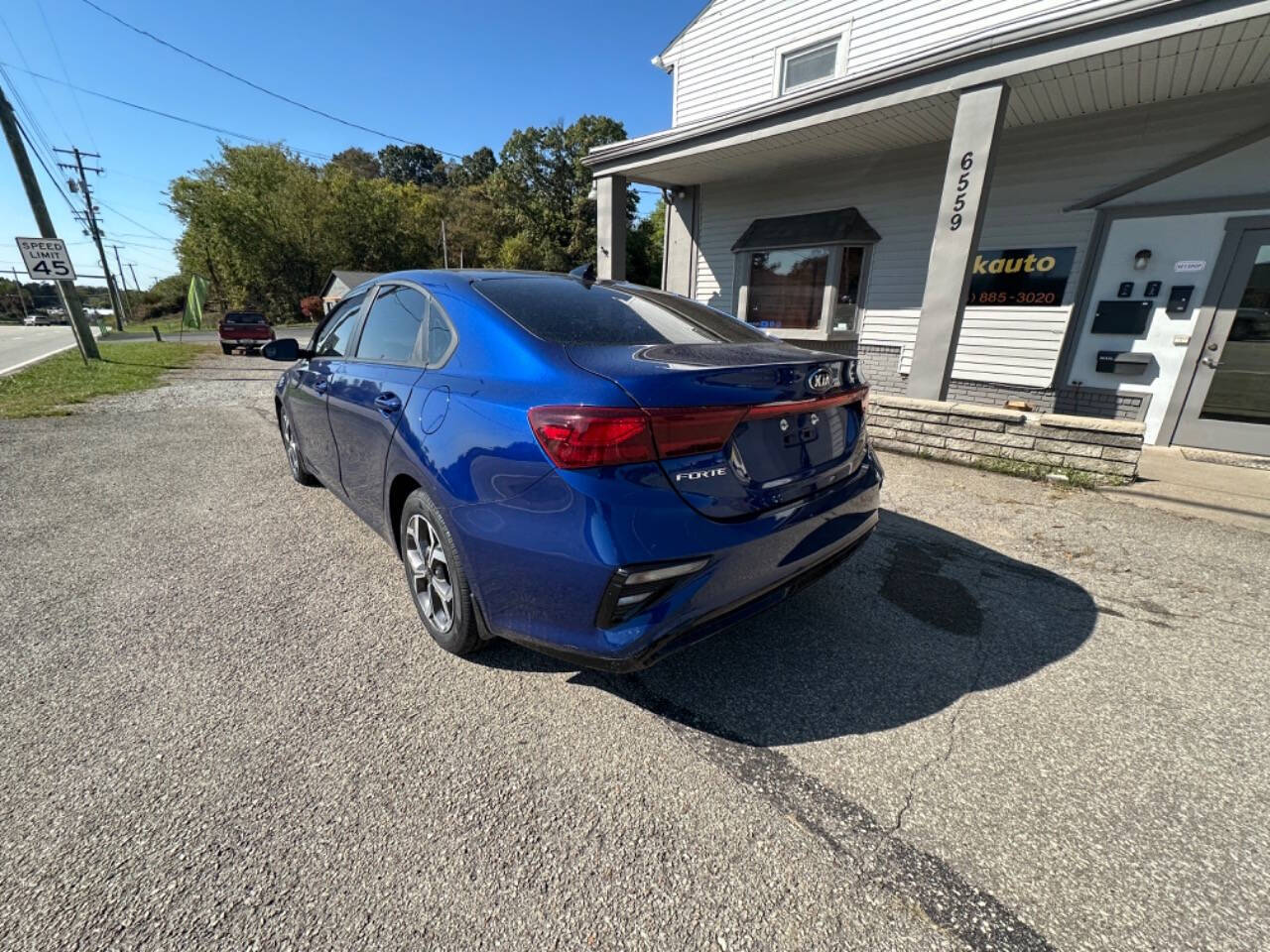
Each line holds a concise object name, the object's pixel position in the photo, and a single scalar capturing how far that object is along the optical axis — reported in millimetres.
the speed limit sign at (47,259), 11297
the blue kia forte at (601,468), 1645
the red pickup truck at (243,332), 19469
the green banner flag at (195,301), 21031
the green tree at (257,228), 46625
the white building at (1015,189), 4906
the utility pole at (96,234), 37375
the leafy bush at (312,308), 47969
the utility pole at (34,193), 11883
